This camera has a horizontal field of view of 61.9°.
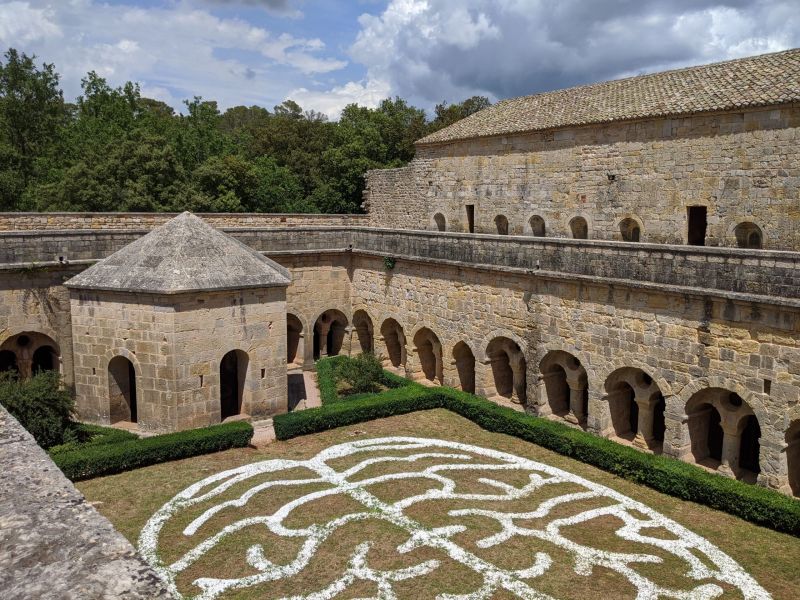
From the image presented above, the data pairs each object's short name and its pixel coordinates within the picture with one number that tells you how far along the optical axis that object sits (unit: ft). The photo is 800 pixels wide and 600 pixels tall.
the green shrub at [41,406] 53.83
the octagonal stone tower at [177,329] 57.77
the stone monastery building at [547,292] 49.11
